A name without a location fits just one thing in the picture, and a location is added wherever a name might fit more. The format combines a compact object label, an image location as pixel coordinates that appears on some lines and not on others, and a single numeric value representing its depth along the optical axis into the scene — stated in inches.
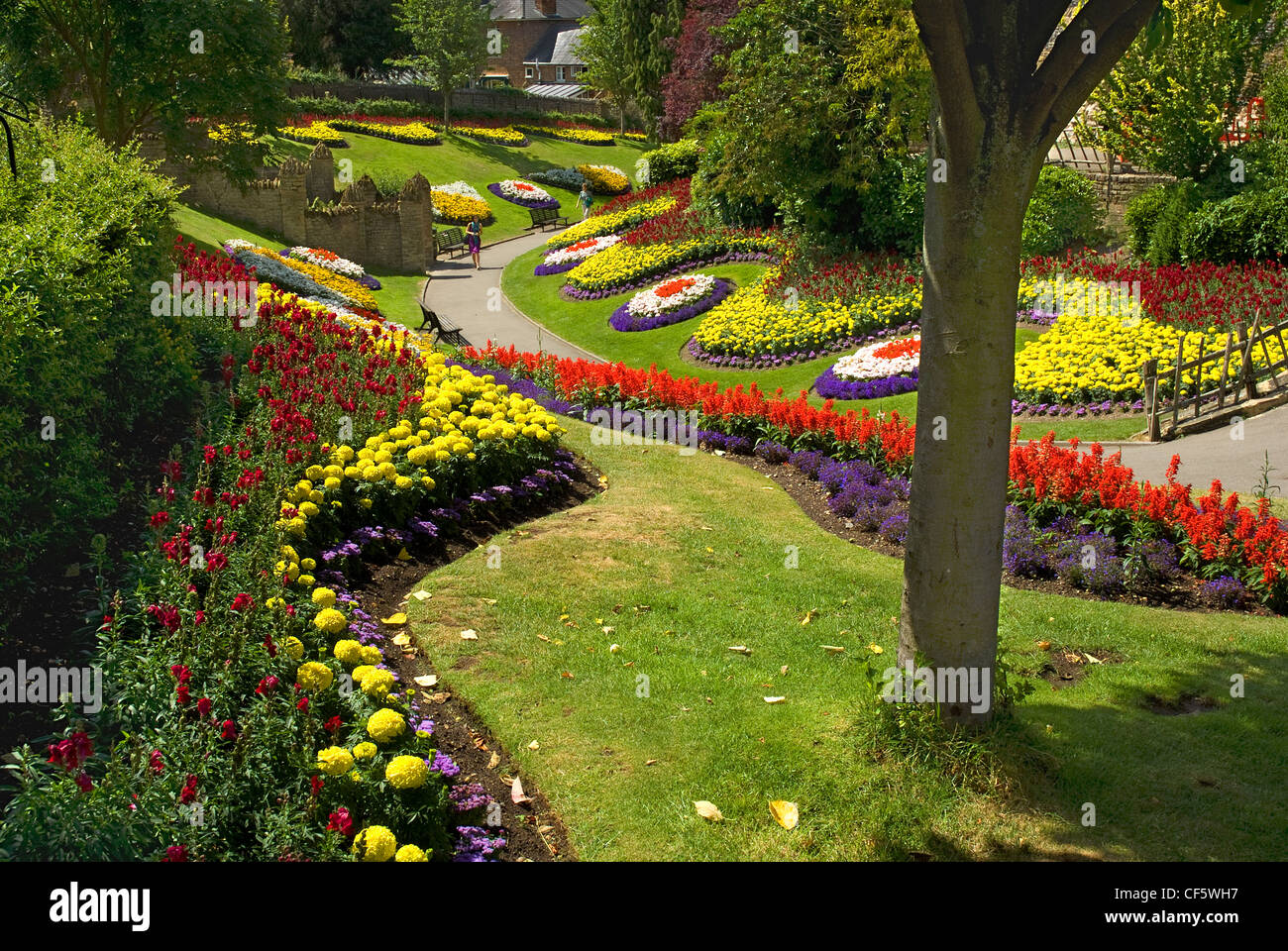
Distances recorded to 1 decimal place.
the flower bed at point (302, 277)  837.2
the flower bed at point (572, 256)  1227.9
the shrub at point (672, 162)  1504.7
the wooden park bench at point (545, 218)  1671.0
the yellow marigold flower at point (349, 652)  220.8
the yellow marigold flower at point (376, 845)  162.6
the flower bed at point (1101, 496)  335.6
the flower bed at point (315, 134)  1716.3
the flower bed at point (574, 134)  2283.5
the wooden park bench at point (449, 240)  1405.0
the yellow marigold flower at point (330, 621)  226.8
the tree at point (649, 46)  1964.6
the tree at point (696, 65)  1497.3
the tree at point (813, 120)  885.8
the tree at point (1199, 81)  884.6
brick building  3452.3
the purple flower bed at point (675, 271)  1074.7
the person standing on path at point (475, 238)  1327.5
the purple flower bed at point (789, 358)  798.5
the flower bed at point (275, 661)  163.3
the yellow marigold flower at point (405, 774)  179.9
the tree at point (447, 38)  1907.0
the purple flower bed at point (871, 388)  694.5
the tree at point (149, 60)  819.4
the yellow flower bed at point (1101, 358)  607.2
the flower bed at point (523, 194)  1758.1
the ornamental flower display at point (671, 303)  962.1
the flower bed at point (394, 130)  1860.2
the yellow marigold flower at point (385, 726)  191.5
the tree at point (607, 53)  2159.2
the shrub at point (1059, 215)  869.8
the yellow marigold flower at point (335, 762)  174.4
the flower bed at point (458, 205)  1587.1
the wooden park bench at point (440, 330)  882.8
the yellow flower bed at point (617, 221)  1344.7
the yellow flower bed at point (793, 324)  809.5
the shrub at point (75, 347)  241.8
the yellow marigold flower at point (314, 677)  199.9
